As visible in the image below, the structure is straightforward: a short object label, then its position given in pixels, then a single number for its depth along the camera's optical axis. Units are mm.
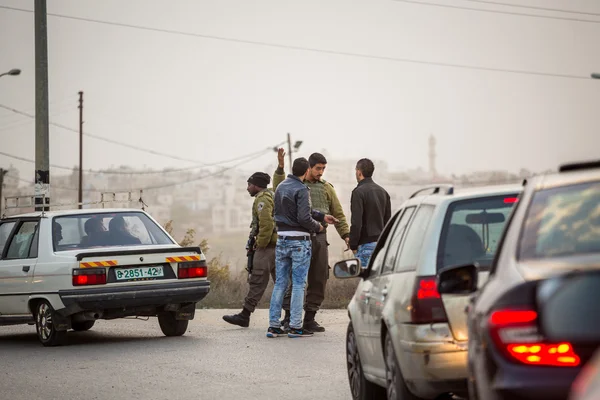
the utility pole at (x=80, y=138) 75412
